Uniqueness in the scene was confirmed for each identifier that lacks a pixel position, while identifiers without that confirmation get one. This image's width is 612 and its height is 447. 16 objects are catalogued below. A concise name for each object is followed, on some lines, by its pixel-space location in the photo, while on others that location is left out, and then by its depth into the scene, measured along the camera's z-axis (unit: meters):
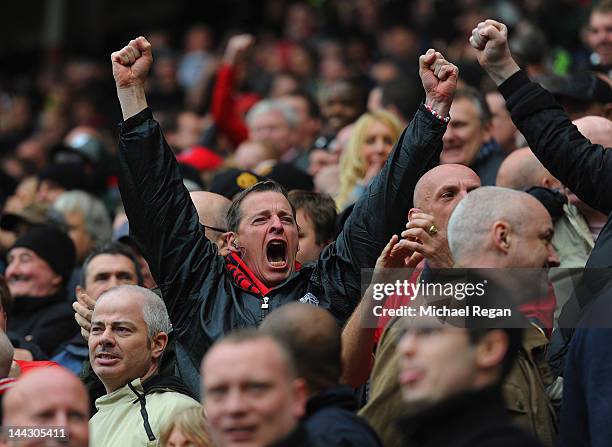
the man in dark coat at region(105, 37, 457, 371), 11.84
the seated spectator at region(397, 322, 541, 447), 7.84
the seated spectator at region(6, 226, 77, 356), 16.16
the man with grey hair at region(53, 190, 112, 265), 18.60
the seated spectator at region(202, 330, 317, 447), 8.16
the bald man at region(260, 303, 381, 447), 8.73
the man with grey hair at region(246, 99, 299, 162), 21.08
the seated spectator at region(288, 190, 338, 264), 14.08
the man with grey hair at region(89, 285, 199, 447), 11.70
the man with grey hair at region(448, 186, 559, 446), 9.88
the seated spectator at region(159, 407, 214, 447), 10.48
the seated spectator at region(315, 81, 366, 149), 19.81
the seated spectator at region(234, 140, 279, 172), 19.52
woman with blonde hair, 16.14
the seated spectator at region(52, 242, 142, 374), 14.85
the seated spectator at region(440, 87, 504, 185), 15.64
